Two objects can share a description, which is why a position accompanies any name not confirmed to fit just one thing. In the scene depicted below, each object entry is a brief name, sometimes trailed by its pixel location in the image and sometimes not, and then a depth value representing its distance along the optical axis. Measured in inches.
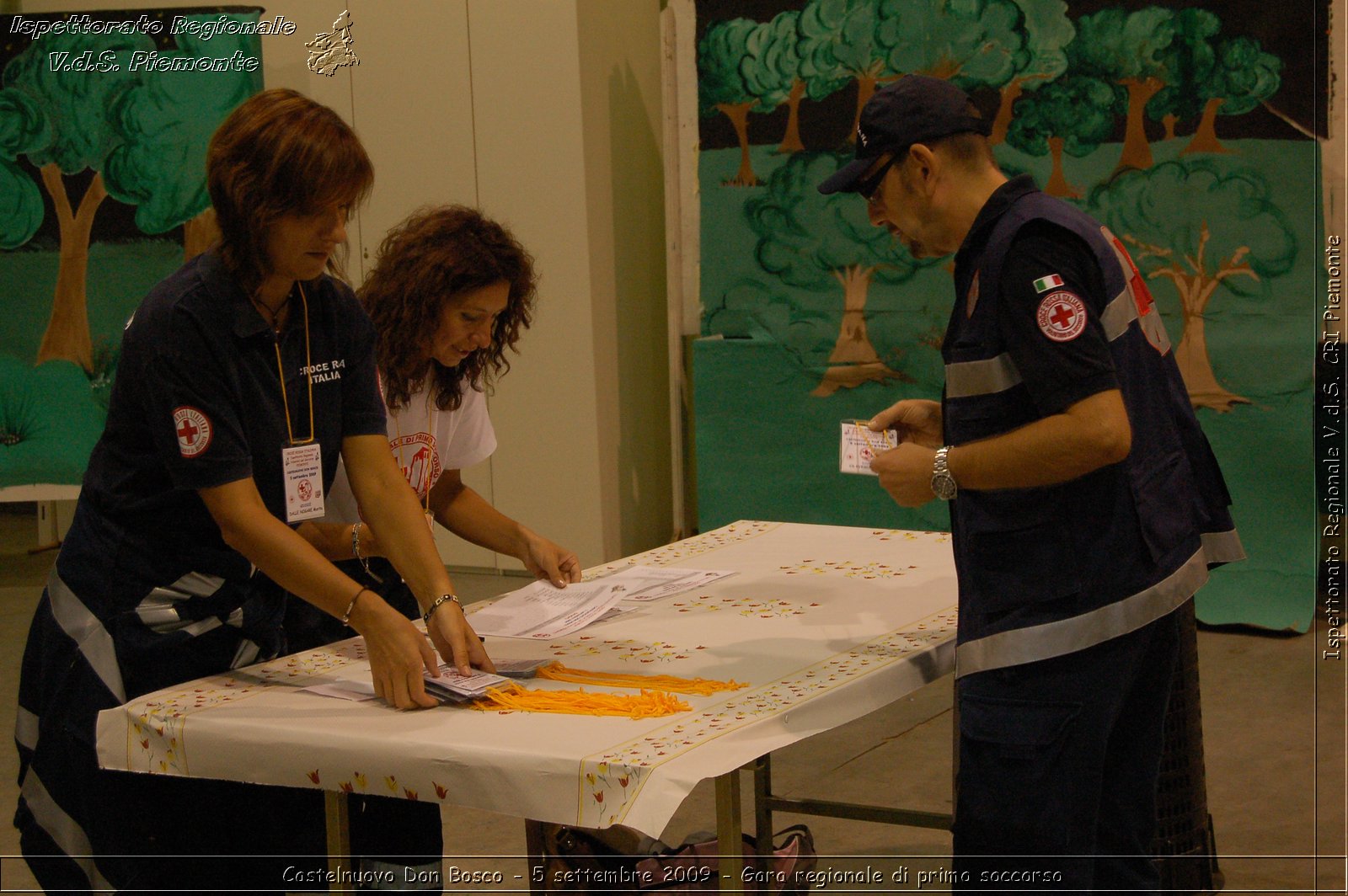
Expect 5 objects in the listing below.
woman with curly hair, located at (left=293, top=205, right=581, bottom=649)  259.2
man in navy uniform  230.3
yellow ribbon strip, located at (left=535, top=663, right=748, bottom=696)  241.0
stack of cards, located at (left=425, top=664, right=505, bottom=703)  238.0
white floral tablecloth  227.1
